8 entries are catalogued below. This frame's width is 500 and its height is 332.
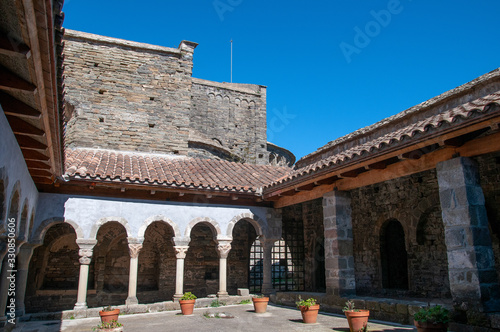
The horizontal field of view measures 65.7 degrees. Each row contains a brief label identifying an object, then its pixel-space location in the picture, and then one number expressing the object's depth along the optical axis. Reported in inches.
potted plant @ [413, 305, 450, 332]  185.9
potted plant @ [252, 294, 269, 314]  318.3
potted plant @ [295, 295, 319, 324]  260.7
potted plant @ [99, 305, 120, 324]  261.0
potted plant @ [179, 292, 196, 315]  322.0
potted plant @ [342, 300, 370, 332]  220.4
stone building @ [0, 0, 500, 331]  195.9
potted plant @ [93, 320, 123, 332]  220.4
